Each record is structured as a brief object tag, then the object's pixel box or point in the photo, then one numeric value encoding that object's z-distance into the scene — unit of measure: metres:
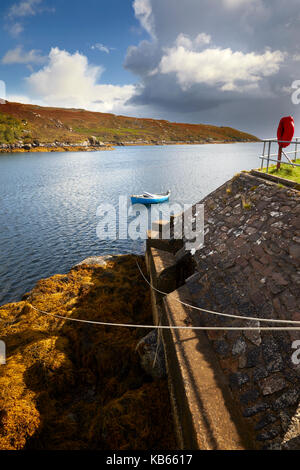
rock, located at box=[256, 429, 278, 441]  4.02
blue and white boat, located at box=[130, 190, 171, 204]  31.59
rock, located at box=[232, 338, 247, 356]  5.43
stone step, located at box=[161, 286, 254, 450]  4.21
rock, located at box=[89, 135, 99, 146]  134.75
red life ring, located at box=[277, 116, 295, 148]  10.74
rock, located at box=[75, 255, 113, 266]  14.99
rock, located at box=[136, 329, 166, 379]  7.07
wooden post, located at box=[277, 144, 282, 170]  10.89
